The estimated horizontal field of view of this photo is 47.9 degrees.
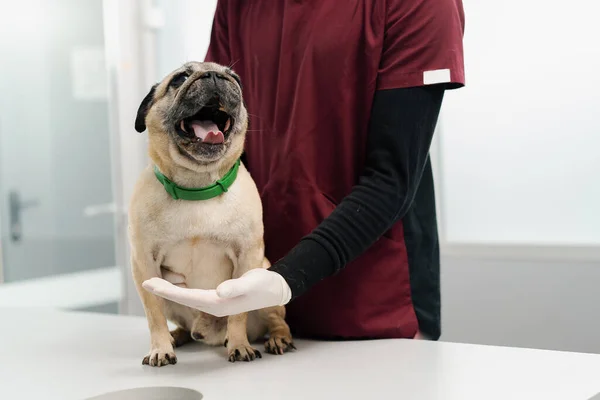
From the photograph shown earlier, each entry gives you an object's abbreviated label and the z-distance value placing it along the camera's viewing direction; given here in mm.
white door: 3098
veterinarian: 1088
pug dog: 1027
